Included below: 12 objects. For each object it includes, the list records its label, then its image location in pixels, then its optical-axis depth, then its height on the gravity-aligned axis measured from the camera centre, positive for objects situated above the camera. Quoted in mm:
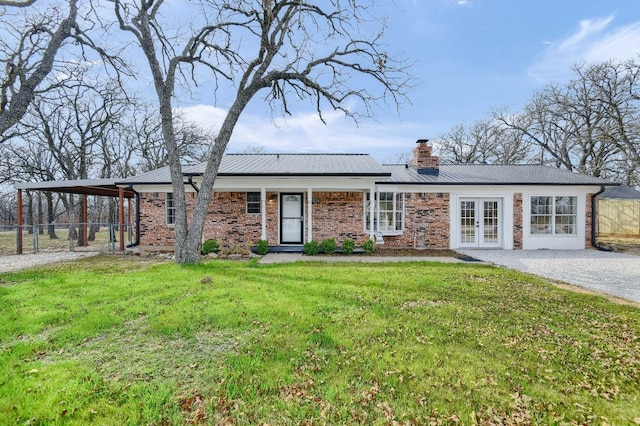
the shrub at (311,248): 10649 -1421
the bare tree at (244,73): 8289 +4230
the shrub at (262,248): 10594 -1393
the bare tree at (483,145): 26125 +5820
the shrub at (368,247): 10773 -1415
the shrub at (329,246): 10773 -1364
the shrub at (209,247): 10558 -1334
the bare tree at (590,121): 17531 +6098
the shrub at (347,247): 10711 -1397
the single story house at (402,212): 11594 -152
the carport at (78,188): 11298 +941
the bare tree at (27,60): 7289 +4372
